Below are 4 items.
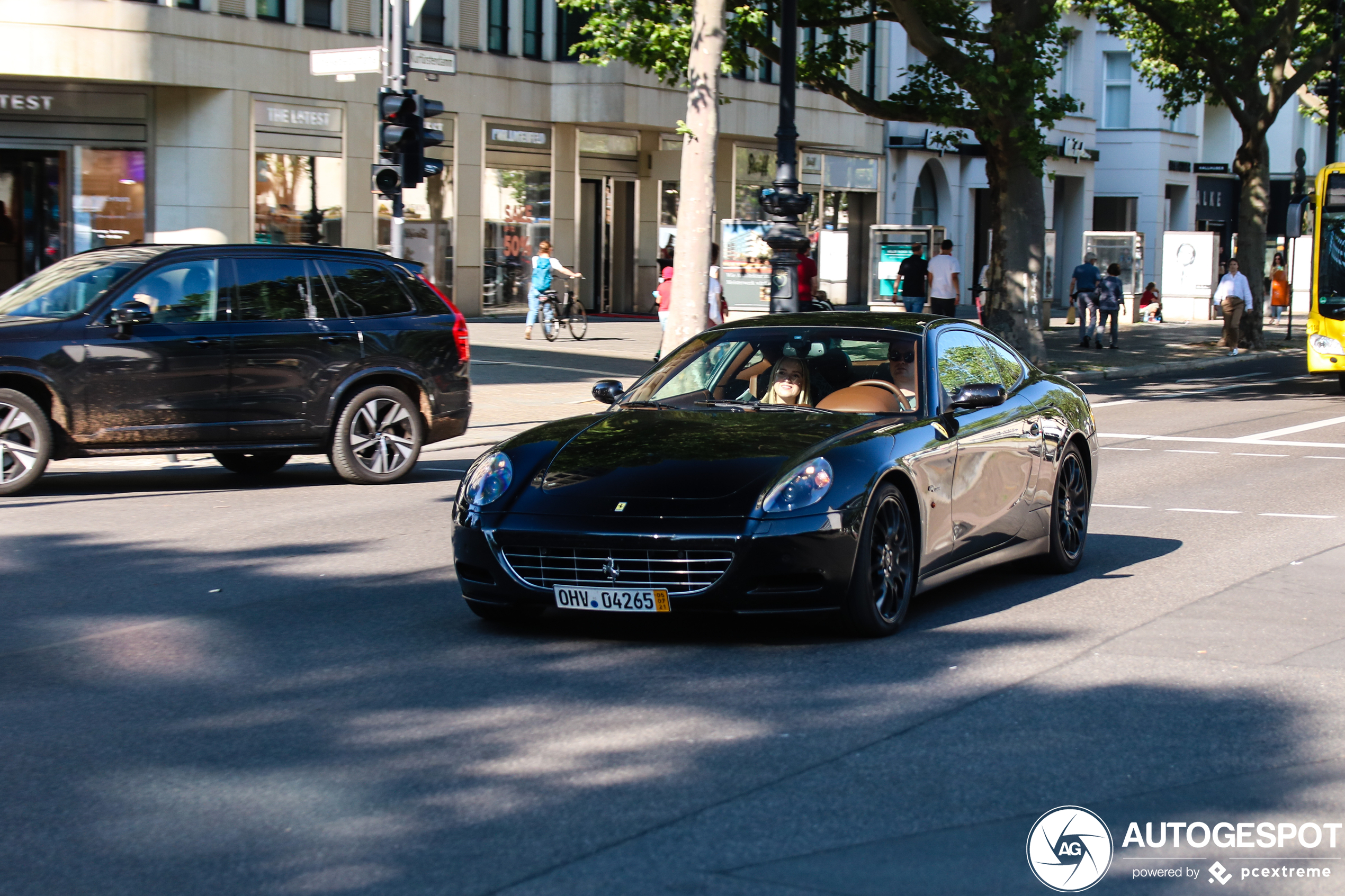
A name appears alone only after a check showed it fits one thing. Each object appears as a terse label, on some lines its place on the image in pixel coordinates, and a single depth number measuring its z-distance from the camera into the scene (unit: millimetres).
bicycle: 29766
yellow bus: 23812
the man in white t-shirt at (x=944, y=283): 29562
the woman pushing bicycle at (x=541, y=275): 29109
